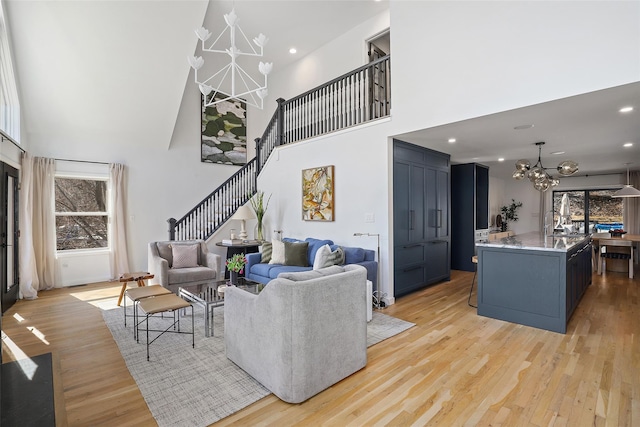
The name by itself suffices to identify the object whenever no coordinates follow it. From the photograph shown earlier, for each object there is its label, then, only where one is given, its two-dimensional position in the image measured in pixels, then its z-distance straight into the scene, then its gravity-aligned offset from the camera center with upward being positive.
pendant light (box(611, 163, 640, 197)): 6.54 +0.24
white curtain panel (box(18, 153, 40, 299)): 5.09 -0.40
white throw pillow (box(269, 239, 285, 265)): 5.17 -0.70
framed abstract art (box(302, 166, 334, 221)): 5.48 +0.26
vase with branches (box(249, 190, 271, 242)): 6.78 +0.07
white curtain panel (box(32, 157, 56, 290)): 5.52 -0.13
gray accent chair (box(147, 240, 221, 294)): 4.90 -0.93
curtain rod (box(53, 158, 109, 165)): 5.93 +0.96
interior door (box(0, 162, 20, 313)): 4.55 -0.31
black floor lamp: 4.61 -1.26
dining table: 6.47 -0.68
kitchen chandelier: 4.92 +0.51
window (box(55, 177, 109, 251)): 6.07 -0.03
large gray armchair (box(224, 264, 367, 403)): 2.27 -0.92
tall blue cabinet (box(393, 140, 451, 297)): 4.90 -0.16
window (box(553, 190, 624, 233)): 8.73 -0.12
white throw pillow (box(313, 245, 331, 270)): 4.41 -0.66
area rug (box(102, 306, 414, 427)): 2.25 -1.38
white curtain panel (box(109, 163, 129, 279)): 6.30 -0.30
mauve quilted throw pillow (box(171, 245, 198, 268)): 5.37 -0.76
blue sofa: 4.63 -0.84
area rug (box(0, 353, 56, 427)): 1.25 -0.78
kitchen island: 3.64 -0.91
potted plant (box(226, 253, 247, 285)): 4.50 -0.76
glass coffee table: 3.27 -1.00
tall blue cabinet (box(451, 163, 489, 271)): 6.87 -0.16
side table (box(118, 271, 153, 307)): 4.46 -0.92
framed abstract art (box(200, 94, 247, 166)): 7.69 +1.89
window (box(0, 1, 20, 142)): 4.61 +1.83
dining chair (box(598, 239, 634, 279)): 6.44 -1.04
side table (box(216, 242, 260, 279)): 6.29 -0.78
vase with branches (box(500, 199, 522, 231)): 9.66 -0.16
